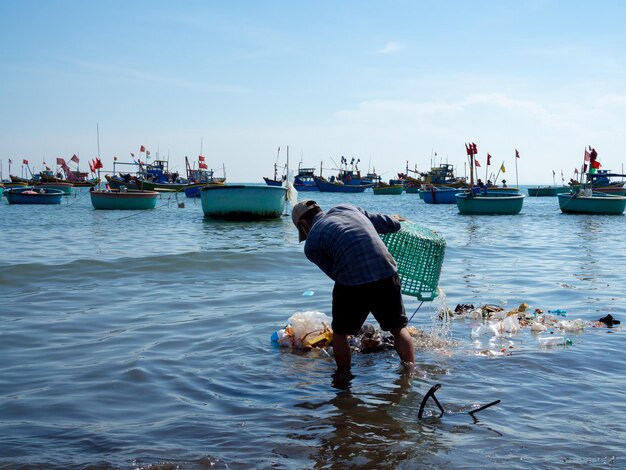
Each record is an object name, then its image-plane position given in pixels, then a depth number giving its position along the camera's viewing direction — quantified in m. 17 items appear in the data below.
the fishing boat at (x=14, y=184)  69.44
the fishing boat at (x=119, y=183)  53.55
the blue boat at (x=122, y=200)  33.50
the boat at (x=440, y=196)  49.41
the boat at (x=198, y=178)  52.62
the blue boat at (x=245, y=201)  25.31
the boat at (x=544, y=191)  76.19
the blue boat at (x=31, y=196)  42.84
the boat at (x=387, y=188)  78.62
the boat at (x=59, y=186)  59.38
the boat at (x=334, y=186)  76.56
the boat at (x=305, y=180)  80.44
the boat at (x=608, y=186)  48.50
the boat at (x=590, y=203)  30.11
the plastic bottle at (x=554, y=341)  6.04
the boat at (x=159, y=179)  55.50
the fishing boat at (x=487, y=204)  31.62
